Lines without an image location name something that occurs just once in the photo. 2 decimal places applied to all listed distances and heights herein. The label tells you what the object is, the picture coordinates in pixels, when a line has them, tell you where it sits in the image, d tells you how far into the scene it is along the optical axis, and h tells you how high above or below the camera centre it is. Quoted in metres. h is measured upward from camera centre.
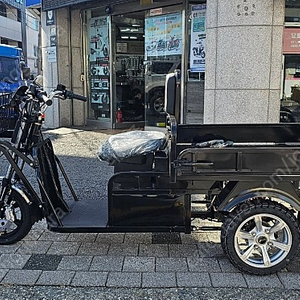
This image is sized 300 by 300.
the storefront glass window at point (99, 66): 10.78 +0.34
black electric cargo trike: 3.28 -0.87
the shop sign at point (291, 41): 7.23 +0.67
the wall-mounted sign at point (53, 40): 10.70 +0.97
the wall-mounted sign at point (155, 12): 9.25 +1.47
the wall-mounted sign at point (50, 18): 10.66 +1.51
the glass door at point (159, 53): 9.04 +0.57
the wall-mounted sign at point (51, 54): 10.77 +0.63
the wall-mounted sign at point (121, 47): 10.74 +0.80
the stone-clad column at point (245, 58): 6.52 +0.35
